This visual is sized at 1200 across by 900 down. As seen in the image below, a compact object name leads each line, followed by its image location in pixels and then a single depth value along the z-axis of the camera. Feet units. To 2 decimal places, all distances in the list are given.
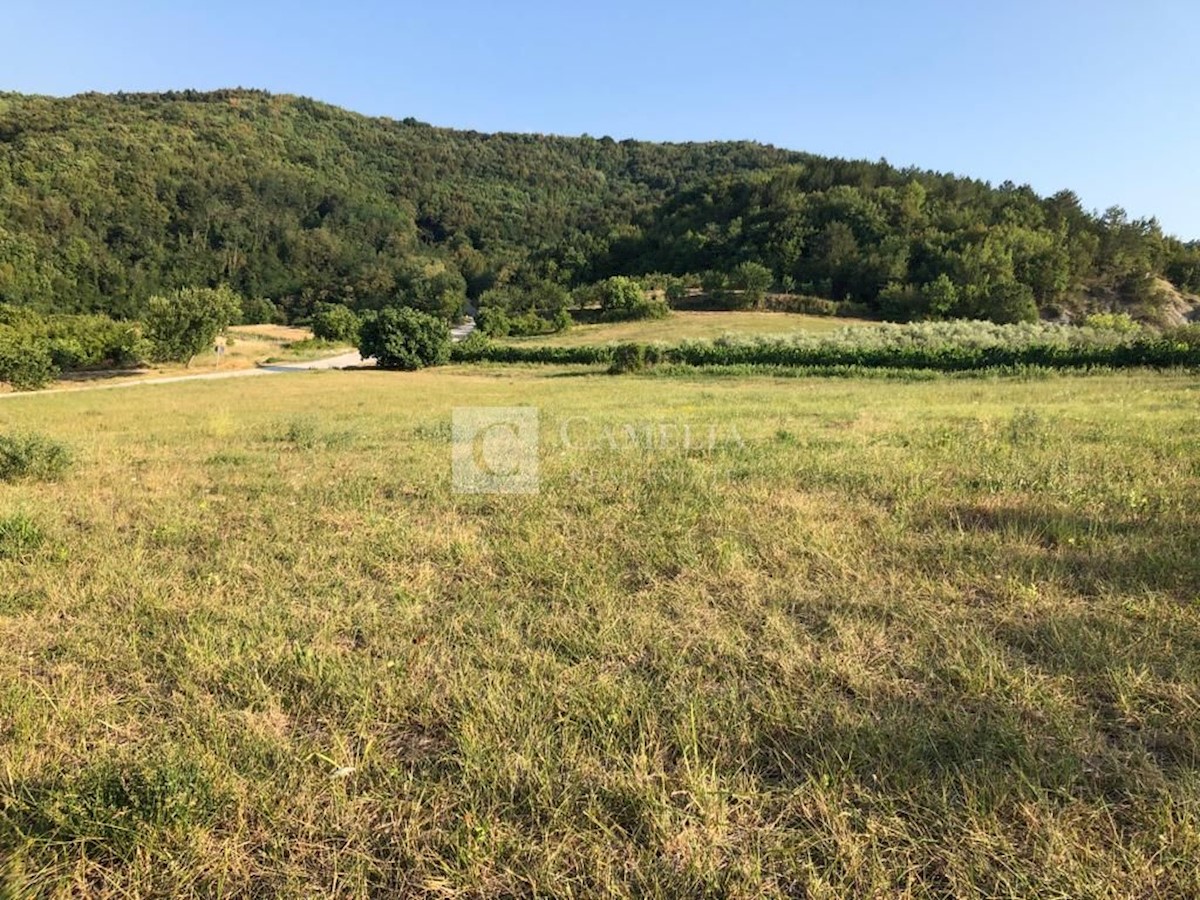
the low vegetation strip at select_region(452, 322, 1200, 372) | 93.66
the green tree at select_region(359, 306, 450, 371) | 154.61
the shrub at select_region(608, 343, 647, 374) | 123.75
